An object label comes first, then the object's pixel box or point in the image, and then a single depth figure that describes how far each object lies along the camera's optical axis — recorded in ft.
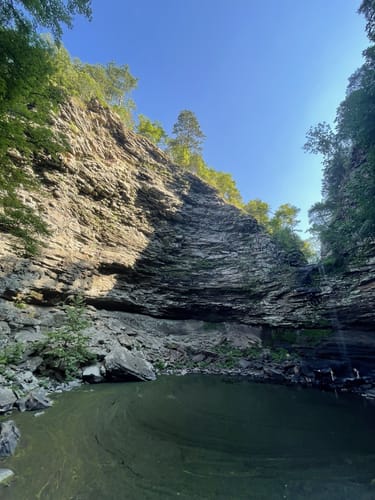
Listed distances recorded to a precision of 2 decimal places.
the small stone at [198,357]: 43.05
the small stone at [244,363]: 42.07
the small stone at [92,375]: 26.37
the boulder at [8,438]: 11.06
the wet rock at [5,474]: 9.36
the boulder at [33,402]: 16.98
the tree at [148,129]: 93.92
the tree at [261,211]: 102.94
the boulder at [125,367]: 27.96
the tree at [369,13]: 27.22
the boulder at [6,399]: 16.19
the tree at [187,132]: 105.60
